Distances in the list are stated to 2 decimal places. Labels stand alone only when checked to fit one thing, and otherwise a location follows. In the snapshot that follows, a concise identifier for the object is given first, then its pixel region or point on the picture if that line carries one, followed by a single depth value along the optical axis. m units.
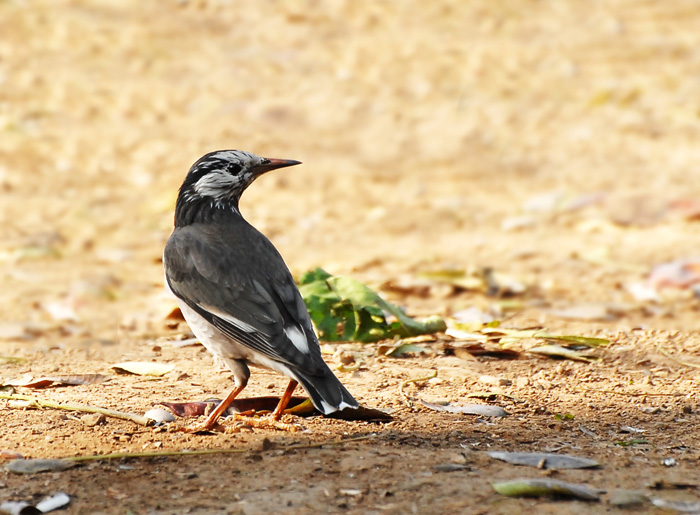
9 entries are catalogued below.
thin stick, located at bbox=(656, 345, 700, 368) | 10.92
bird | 8.57
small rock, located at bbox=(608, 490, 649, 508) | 6.88
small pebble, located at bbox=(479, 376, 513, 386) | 10.09
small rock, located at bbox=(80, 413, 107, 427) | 8.59
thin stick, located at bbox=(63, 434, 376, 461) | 7.75
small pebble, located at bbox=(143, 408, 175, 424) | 8.82
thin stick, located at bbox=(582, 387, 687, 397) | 9.73
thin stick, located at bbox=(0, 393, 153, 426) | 8.70
